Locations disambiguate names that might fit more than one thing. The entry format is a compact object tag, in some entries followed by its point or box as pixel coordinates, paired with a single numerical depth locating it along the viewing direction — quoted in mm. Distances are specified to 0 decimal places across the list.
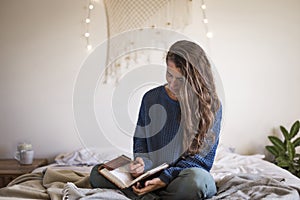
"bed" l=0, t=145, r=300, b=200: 1263
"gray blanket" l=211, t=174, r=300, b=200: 1264
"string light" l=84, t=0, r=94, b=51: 2640
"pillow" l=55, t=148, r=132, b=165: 2273
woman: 1429
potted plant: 2429
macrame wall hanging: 2629
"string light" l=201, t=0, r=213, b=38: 2627
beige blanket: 1331
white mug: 2442
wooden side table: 2311
